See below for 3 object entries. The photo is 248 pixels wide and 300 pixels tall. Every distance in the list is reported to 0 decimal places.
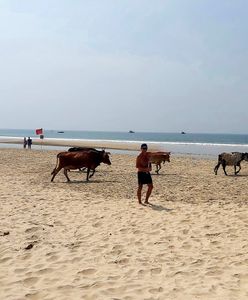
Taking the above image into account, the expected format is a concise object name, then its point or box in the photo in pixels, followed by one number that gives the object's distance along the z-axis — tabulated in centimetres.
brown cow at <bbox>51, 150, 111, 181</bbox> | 1686
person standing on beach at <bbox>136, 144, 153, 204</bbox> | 1143
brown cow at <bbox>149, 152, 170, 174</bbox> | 2055
